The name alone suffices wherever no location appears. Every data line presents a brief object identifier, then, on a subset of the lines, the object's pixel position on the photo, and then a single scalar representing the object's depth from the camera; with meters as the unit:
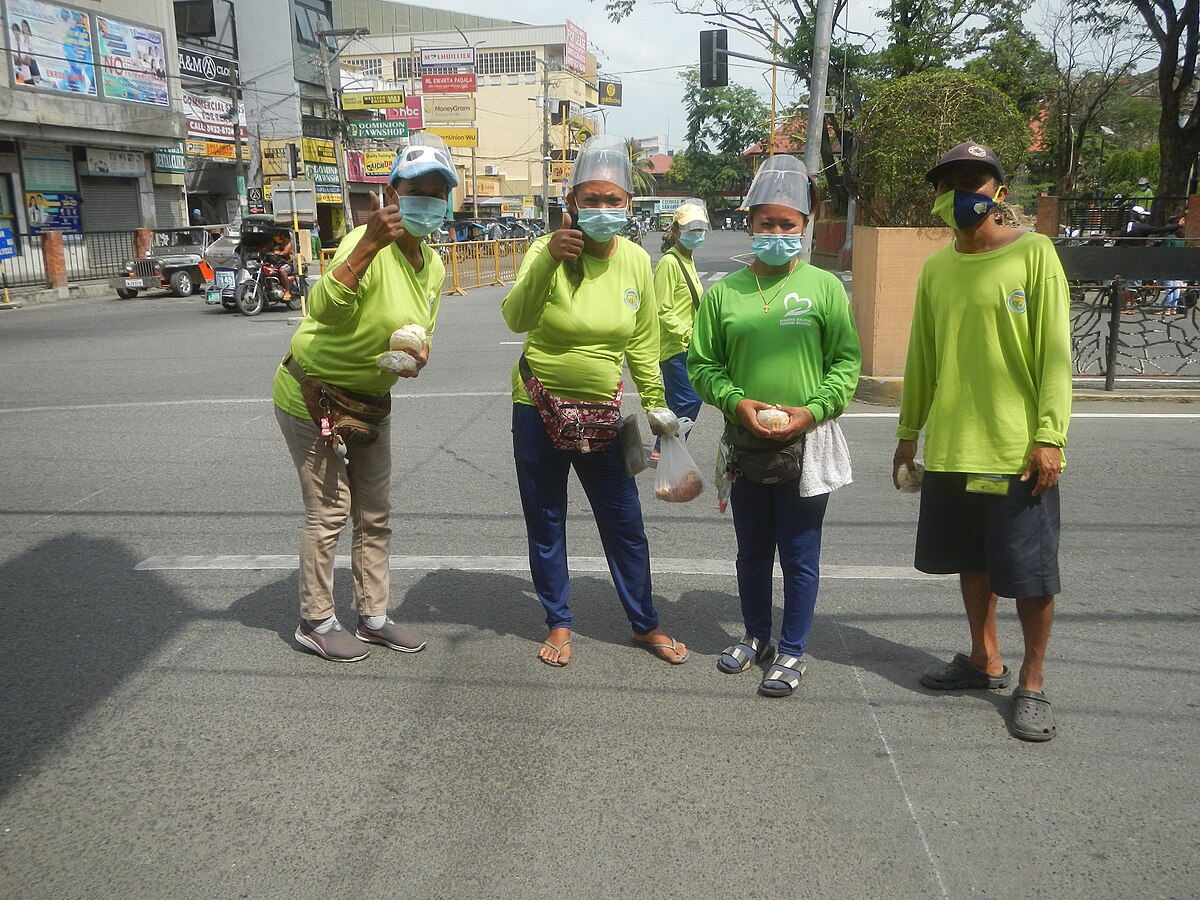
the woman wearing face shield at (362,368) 3.60
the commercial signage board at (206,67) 37.22
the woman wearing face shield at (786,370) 3.64
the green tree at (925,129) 9.40
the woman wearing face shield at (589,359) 3.71
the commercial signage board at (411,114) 47.47
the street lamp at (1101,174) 33.75
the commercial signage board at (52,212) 27.11
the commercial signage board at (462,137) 45.44
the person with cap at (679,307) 6.88
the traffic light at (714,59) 18.33
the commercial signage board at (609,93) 90.19
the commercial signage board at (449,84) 46.22
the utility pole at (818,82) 14.70
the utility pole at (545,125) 48.22
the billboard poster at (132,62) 28.66
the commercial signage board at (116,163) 29.27
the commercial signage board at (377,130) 43.59
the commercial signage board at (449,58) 60.22
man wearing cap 3.30
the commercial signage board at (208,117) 36.91
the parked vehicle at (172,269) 24.75
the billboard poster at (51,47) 25.30
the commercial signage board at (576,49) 91.25
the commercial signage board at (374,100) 42.99
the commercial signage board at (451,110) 45.66
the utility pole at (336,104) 29.68
